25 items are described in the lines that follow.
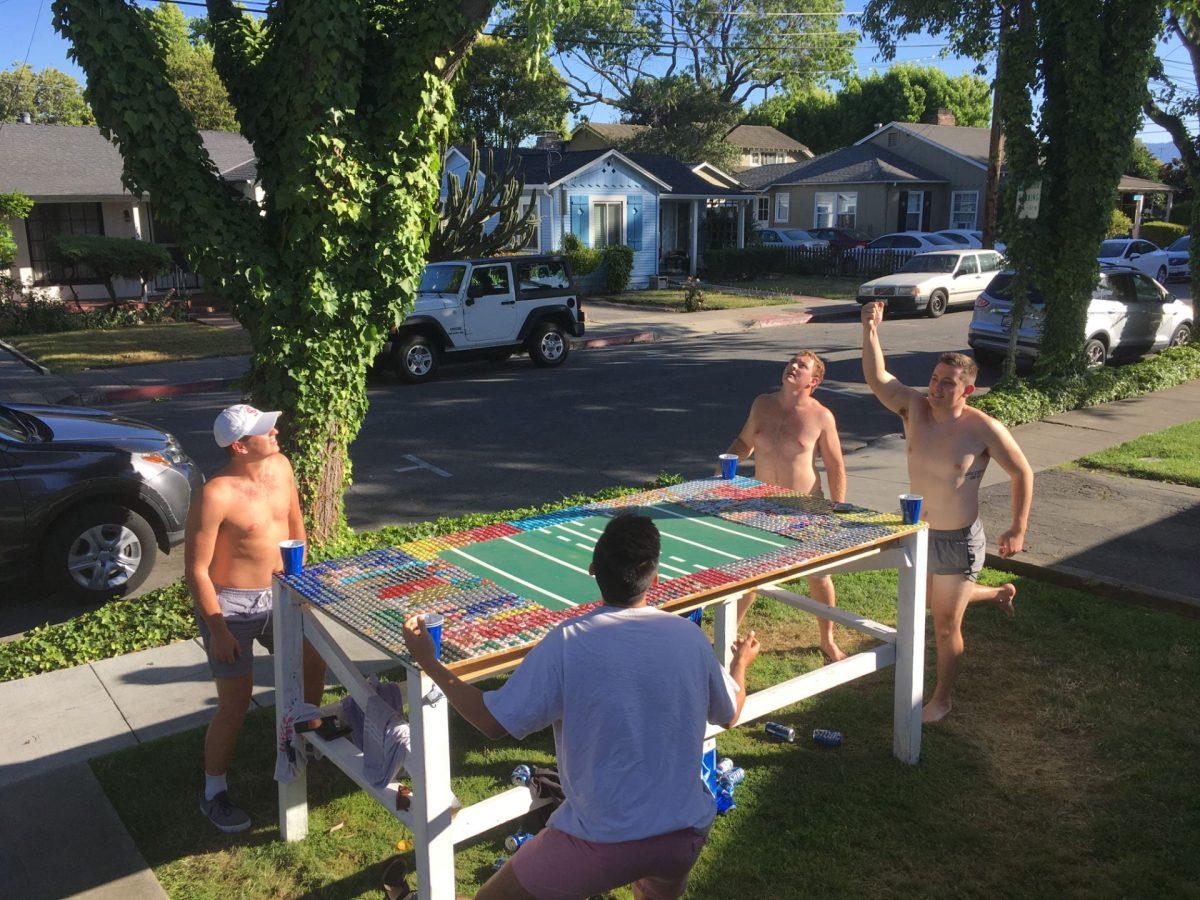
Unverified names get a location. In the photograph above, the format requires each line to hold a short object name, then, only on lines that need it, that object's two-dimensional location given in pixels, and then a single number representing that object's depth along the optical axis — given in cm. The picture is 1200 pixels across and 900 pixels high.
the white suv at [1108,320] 1620
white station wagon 2486
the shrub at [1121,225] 4006
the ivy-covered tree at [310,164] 614
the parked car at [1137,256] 3186
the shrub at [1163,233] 4447
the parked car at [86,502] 672
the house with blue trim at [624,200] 2950
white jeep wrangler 1597
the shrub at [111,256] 2177
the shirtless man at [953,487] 514
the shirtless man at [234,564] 419
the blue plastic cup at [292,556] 402
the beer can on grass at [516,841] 411
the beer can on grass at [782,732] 509
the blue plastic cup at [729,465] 552
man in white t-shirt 269
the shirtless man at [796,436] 567
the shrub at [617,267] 2938
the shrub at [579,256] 2870
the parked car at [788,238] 3678
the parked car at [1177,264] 3253
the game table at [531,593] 332
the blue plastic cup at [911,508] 462
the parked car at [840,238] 3608
